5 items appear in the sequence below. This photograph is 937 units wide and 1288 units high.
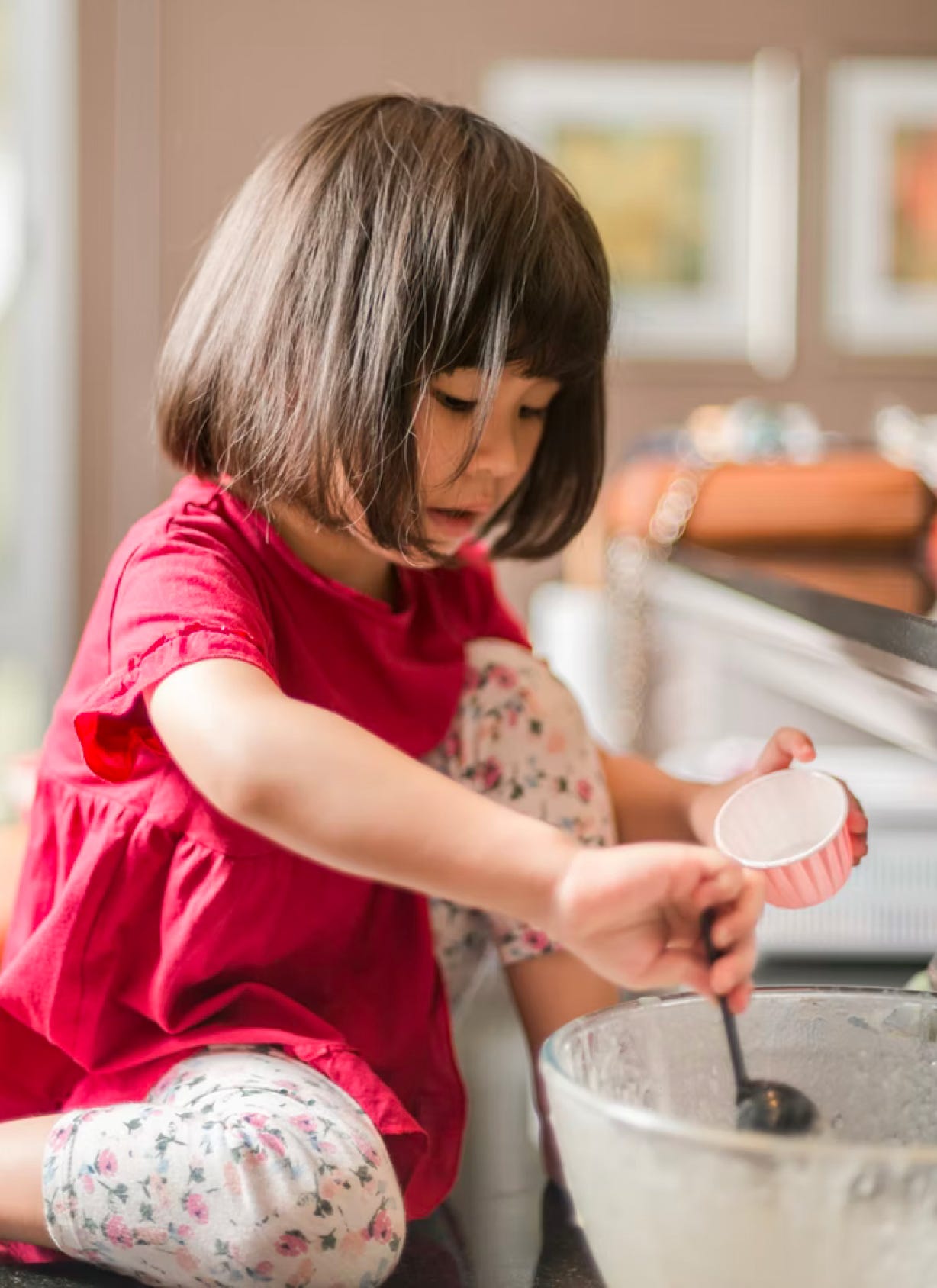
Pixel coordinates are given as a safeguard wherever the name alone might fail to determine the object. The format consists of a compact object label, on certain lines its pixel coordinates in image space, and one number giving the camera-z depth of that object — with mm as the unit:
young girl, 717
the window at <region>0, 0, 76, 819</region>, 3303
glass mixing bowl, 499
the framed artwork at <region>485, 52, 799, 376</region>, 3428
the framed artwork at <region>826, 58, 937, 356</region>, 3459
